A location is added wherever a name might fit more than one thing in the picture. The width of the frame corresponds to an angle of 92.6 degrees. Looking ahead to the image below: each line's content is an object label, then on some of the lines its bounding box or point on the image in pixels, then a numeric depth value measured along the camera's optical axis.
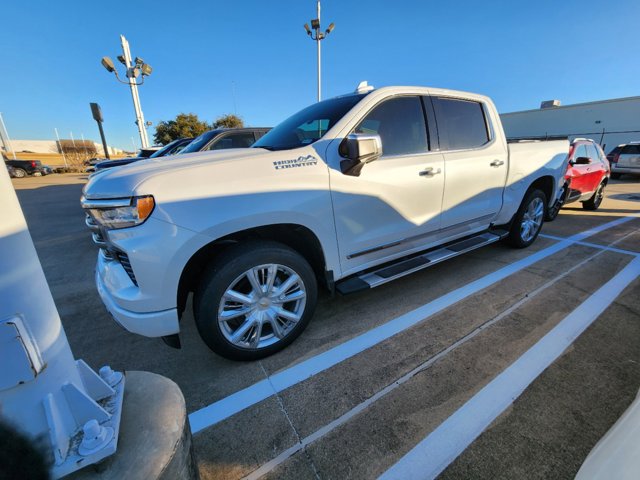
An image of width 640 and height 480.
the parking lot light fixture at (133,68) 16.16
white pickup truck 1.87
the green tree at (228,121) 34.28
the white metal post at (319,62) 14.40
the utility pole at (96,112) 12.52
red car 6.39
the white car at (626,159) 12.84
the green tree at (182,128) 32.91
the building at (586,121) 21.06
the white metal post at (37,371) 0.86
